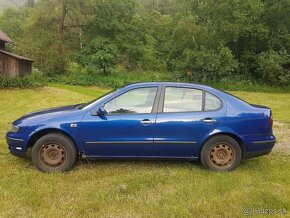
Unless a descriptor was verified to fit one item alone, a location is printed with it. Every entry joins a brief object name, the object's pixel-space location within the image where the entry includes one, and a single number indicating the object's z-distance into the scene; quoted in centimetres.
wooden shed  1624
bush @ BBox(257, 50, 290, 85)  1984
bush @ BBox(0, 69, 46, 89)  1571
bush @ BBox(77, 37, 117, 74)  2252
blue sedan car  368
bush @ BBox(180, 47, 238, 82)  2048
